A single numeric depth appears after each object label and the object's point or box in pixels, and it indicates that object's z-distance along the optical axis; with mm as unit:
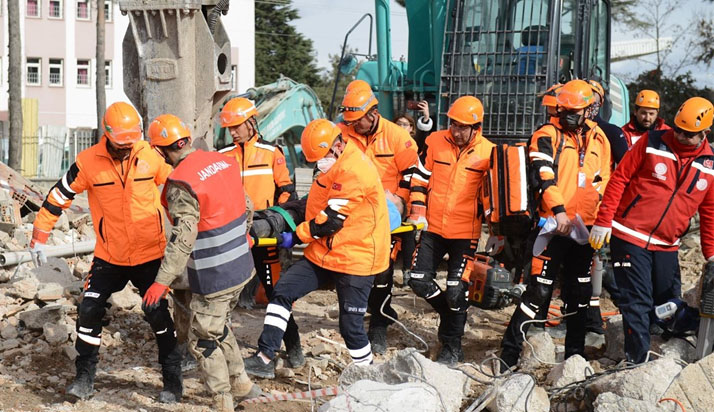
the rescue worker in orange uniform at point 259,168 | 7027
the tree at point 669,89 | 23188
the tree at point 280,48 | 41812
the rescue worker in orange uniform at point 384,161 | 7098
